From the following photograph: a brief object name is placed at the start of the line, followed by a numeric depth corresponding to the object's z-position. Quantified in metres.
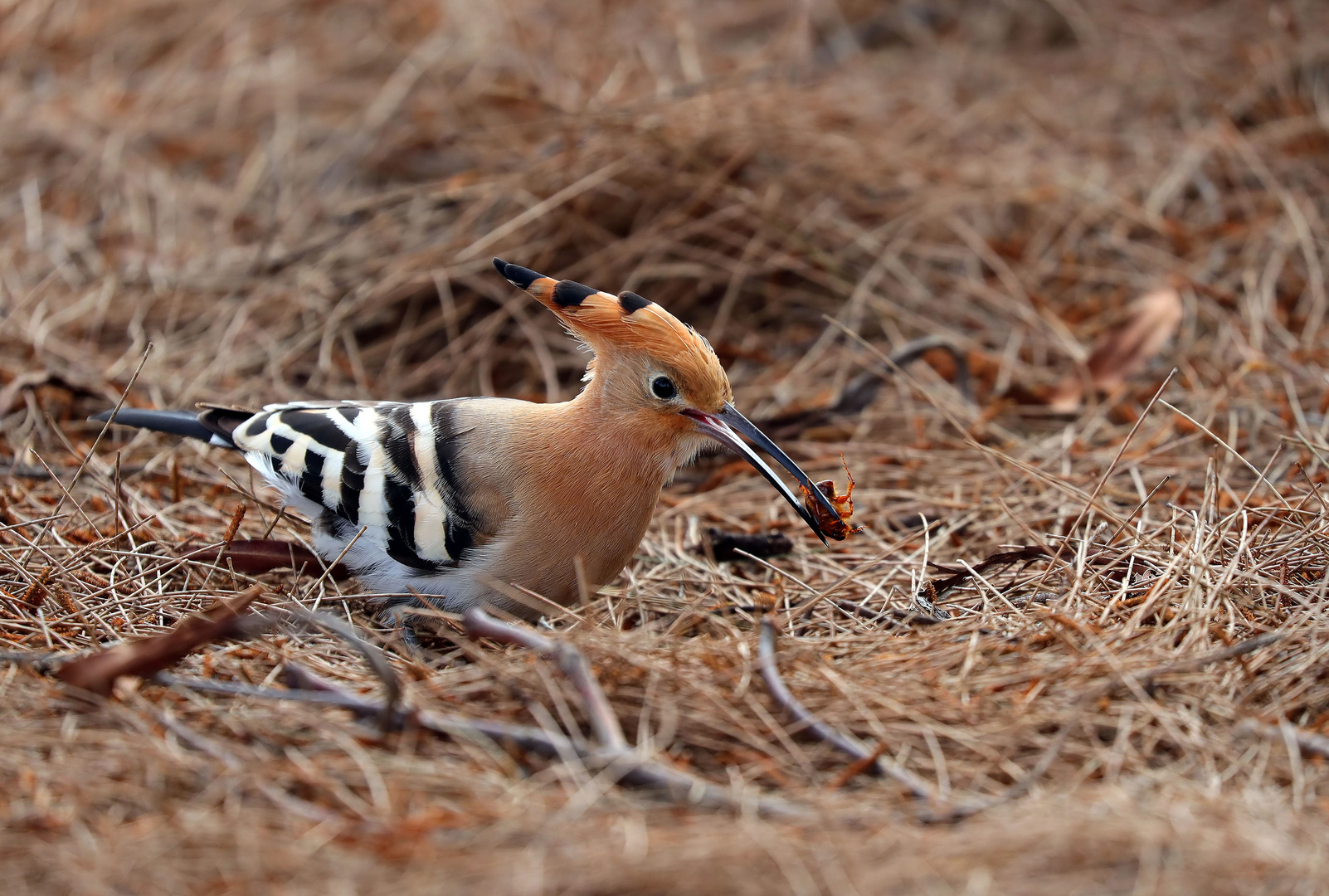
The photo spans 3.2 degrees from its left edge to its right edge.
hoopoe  7.40
